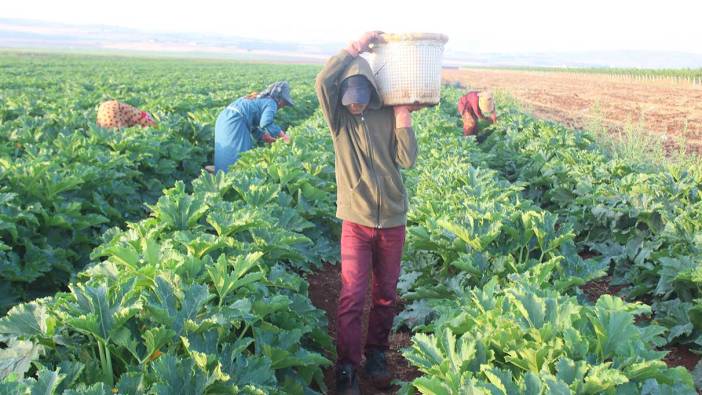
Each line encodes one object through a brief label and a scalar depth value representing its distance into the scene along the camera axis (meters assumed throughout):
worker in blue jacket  7.57
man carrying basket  3.50
